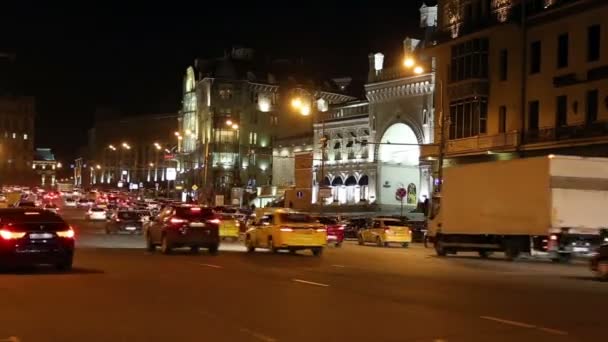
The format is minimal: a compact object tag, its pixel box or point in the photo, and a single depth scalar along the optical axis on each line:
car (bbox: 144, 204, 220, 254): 29.91
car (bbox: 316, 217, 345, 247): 41.19
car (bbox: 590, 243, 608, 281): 22.16
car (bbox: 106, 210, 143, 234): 49.88
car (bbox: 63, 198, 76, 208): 113.44
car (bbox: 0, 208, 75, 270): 20.34
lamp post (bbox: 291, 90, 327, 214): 78.76
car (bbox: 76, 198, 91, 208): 109.11
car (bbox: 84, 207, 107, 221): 74.75
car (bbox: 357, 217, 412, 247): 44.06
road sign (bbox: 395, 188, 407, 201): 59.09
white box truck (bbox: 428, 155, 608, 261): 30.38
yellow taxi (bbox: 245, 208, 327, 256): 31.09
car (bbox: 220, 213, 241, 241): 44.25
